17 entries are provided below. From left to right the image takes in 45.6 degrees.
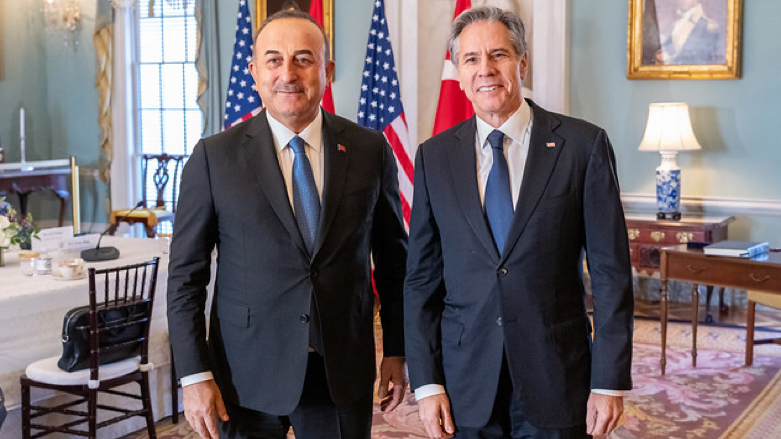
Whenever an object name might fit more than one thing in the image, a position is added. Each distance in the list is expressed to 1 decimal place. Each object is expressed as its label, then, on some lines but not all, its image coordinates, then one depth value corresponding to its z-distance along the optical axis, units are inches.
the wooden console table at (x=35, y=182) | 369.4
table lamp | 276.2
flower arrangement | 199.8
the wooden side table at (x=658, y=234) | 271.7
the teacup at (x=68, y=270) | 185.9
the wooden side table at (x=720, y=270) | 198.8
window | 387.5
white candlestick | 389.4
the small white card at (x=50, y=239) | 204.7
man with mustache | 88.5
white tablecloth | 166.9
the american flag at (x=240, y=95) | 323.3
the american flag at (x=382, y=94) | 307.6
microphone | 208.4
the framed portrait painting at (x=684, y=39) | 285.7
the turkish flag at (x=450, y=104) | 297.6
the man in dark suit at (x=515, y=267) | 82.8
